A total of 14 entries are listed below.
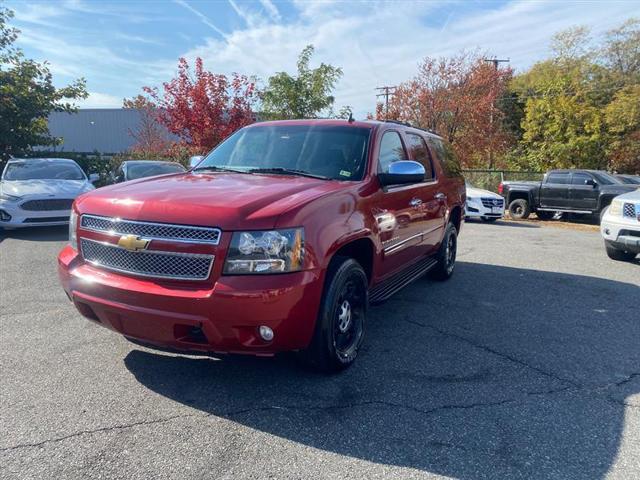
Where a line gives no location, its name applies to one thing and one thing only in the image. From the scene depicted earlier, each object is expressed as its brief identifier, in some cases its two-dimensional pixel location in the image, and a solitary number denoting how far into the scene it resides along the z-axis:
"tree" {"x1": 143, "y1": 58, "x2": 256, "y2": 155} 18.95
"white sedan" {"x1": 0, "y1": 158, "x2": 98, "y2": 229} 9.80
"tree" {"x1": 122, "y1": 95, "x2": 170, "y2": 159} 23.84
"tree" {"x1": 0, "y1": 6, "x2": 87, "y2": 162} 15.53
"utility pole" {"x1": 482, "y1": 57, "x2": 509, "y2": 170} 25.92
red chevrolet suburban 3.01
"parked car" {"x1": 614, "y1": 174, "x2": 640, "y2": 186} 16.72
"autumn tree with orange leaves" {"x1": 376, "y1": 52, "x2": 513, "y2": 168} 25.33
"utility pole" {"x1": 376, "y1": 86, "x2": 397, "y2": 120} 27.06
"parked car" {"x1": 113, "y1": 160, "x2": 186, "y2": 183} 12.00
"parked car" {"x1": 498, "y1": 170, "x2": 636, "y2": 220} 15.71
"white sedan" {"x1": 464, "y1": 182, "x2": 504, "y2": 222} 15.21
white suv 7.91
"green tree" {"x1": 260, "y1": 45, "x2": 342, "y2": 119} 19.25
